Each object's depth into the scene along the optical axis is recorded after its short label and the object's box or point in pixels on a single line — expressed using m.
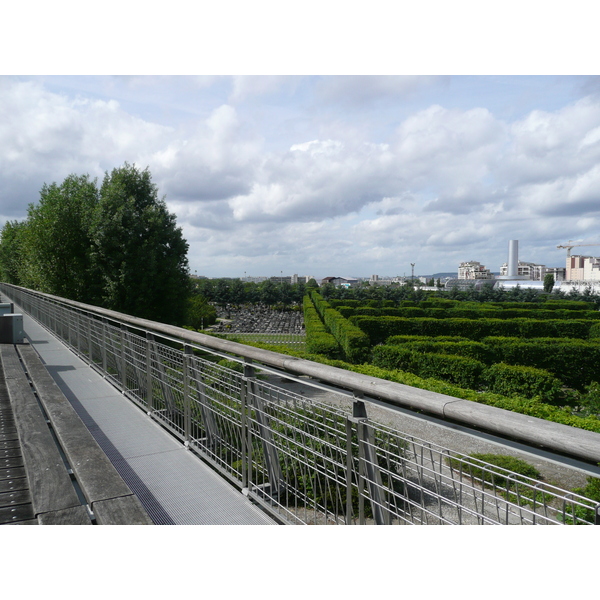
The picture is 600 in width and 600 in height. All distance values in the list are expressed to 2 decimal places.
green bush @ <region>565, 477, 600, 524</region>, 6.47
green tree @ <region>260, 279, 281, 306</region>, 117.00
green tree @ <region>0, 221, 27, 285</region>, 36.28
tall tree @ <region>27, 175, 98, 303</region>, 26.98
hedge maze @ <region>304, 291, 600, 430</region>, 17.34
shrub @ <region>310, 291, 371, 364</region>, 25.08
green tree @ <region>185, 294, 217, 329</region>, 65.24
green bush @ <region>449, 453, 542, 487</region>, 8.76
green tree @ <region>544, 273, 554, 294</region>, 101.93
